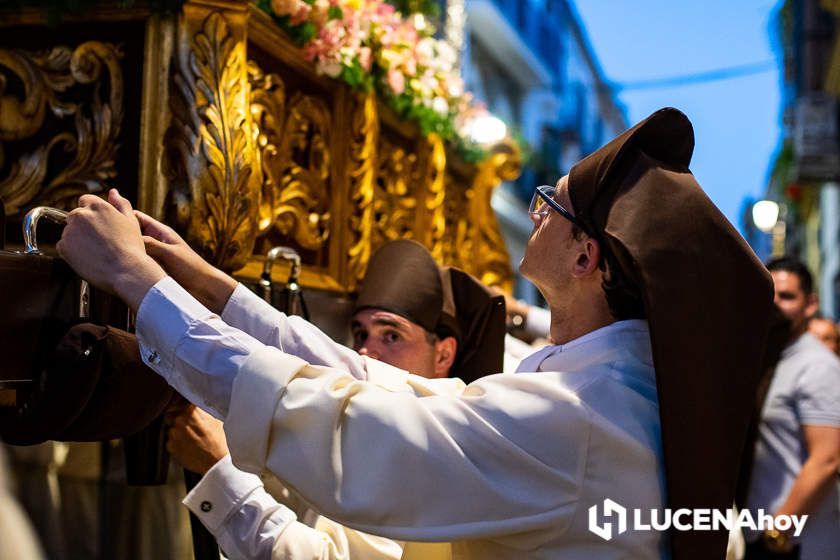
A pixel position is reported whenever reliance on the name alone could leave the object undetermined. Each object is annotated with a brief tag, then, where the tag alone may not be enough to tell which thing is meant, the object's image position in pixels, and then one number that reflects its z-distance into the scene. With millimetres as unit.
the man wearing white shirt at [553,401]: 1834
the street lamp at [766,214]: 13336
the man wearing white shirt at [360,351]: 2502
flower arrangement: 3232
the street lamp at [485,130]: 4695
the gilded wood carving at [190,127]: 2730
